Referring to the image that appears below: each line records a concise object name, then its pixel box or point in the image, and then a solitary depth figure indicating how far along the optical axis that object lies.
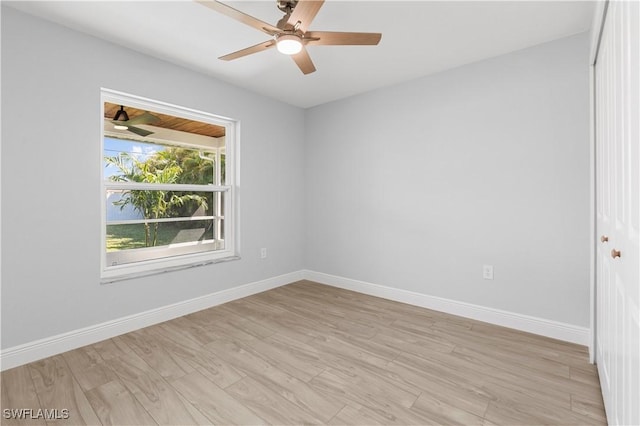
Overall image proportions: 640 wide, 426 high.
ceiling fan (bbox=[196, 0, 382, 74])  1.63
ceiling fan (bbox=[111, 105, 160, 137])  2.77
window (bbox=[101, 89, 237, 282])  2.75
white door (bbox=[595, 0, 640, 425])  0.94
